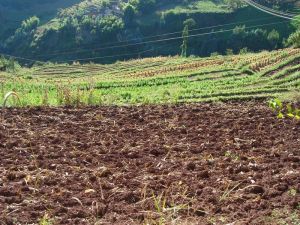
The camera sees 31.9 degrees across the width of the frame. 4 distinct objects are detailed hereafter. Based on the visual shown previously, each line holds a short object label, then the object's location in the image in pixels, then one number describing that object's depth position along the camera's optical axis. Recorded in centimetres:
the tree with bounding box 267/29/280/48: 9069
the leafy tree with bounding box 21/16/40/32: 12631
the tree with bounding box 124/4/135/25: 11931
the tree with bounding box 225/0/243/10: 11391
